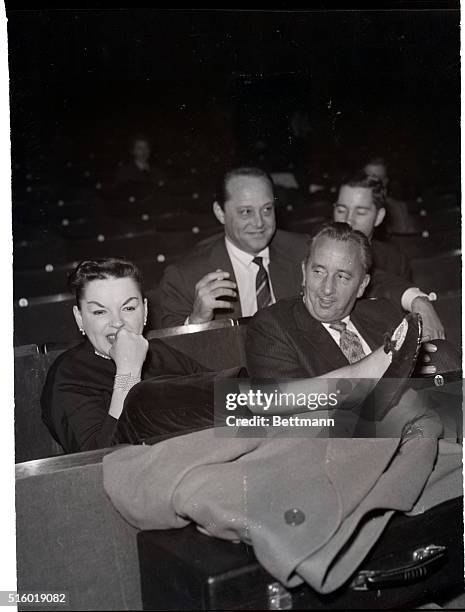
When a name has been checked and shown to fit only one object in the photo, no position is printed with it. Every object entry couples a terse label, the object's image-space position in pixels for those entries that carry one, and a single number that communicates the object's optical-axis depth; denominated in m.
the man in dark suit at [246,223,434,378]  1.12
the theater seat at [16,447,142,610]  0.94
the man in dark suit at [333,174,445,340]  1.28
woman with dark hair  1.10
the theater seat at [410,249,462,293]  1.27
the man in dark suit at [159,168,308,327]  1.22
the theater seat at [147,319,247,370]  1.16
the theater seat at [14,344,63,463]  1.09
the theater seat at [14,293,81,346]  1.15
